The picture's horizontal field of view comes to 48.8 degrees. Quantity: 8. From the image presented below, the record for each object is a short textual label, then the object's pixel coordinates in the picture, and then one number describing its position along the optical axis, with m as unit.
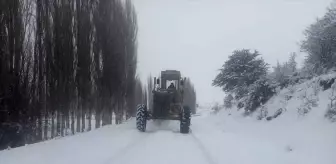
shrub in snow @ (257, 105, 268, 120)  15.84
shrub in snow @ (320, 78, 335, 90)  12.68
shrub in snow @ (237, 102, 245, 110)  21.57
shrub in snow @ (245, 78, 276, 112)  18.05
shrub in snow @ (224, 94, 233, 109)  28.61
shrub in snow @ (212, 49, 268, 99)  26.20
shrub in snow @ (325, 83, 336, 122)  9.83
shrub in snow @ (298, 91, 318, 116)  11.71
